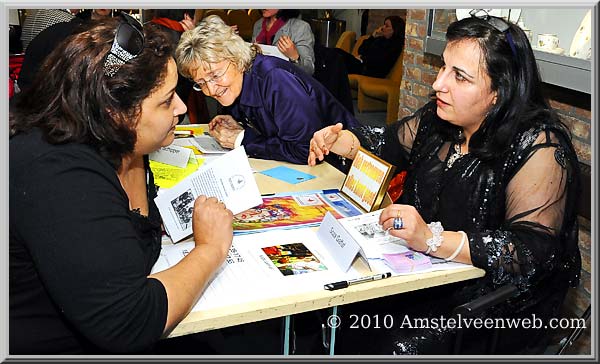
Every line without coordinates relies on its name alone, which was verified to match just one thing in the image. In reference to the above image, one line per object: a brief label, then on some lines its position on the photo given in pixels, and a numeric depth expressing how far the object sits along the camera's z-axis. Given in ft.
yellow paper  6.43
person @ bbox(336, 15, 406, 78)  20.17
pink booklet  4.50
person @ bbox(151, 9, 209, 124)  12.67
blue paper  6.68
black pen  4.20
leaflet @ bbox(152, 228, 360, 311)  4.11
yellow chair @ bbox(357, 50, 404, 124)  18.19
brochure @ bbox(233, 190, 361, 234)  5.26
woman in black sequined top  4.69
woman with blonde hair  7.36
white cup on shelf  7.38
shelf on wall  6.28
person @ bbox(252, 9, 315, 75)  11.94
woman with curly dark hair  3.09
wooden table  3.80
